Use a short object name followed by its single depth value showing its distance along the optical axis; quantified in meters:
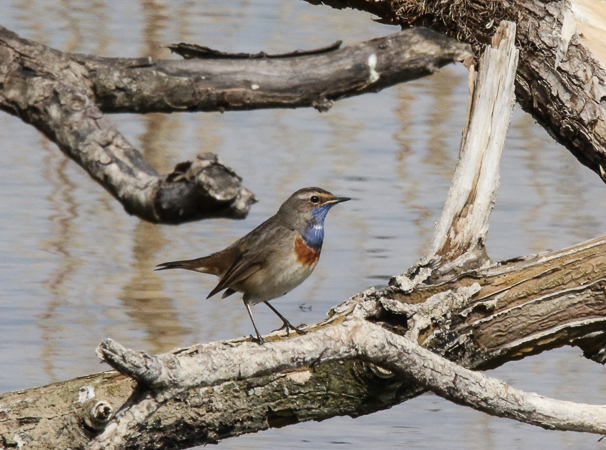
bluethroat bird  11.99
